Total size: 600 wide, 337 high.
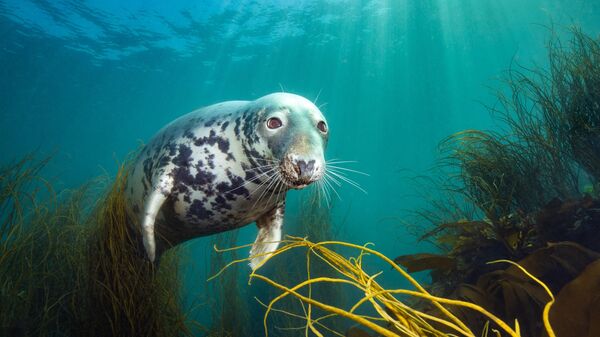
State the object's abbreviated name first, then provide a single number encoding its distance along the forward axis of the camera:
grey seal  2.51
